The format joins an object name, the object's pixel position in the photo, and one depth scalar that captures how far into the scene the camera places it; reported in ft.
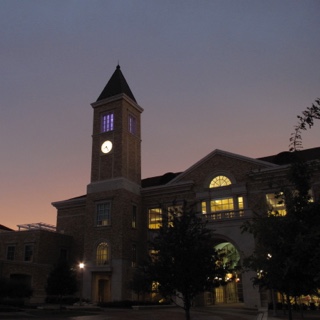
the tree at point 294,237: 27.22
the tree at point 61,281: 105.40
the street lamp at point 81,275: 130.14
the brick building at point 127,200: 121.70
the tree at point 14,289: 102.32
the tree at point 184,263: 48.85
